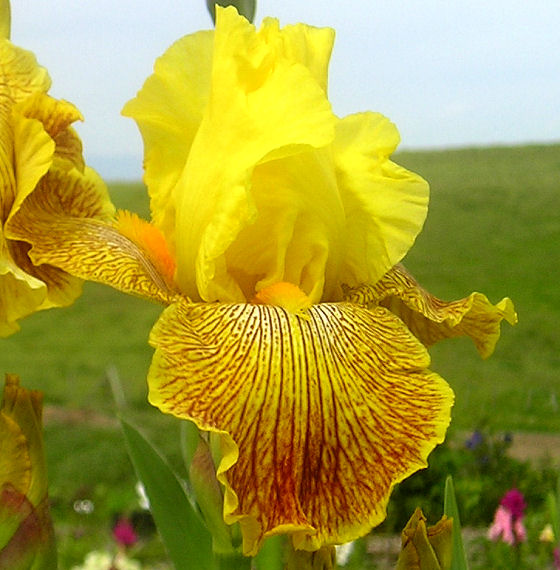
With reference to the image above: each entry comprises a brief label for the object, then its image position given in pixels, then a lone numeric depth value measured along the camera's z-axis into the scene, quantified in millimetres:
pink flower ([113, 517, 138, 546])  1827
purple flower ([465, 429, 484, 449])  2376
